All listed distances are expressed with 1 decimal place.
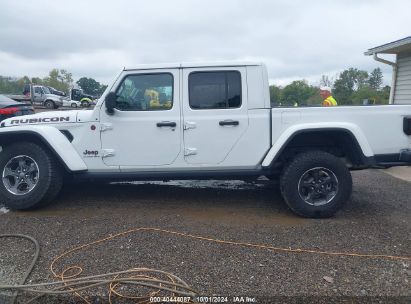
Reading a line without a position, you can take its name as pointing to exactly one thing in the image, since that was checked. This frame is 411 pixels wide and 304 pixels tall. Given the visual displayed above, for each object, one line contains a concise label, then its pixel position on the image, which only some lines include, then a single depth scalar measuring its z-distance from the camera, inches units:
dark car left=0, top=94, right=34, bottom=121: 383.1
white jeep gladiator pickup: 175.6
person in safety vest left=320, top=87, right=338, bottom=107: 289.3
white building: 423.6
